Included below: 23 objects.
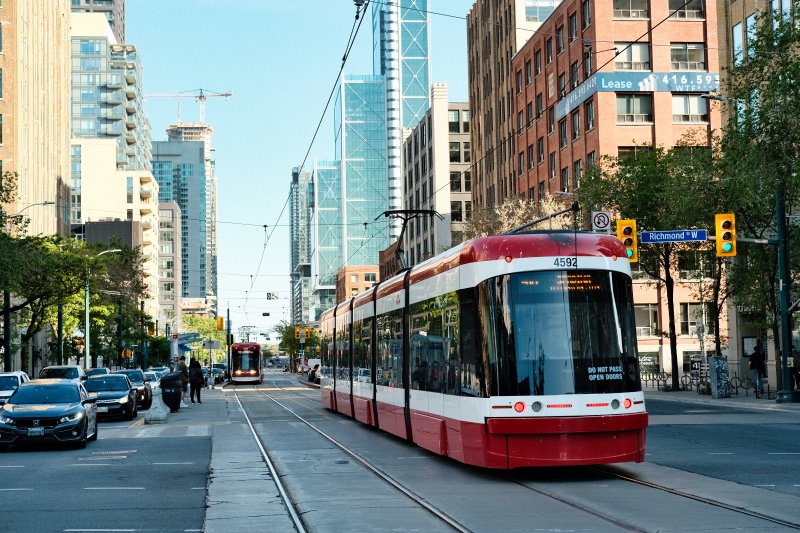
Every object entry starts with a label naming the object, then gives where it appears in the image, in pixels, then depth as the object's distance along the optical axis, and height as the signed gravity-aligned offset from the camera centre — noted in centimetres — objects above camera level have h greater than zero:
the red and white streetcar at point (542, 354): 1380 -16
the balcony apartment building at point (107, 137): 14650 +3091
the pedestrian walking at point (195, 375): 4266 -99
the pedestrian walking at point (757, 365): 3906 -96
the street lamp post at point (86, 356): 6356 -25
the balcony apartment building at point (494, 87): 8481 +2130
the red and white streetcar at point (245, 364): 8794 -125
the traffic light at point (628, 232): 3169 +313
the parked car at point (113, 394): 3189 -126
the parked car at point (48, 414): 2111 -121
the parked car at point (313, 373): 8576 -209
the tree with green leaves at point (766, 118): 2691 +556
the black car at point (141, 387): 4100 -137
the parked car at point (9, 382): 3092 -83
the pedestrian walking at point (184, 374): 4512 -104
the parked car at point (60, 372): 4159 -75
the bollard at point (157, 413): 3041 -174
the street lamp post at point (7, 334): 4400 +81
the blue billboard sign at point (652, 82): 6397 +1510
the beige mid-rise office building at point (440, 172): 10873 +1756
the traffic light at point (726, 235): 2905 +273
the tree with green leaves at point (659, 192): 3884 +568
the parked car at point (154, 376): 5374 -133
